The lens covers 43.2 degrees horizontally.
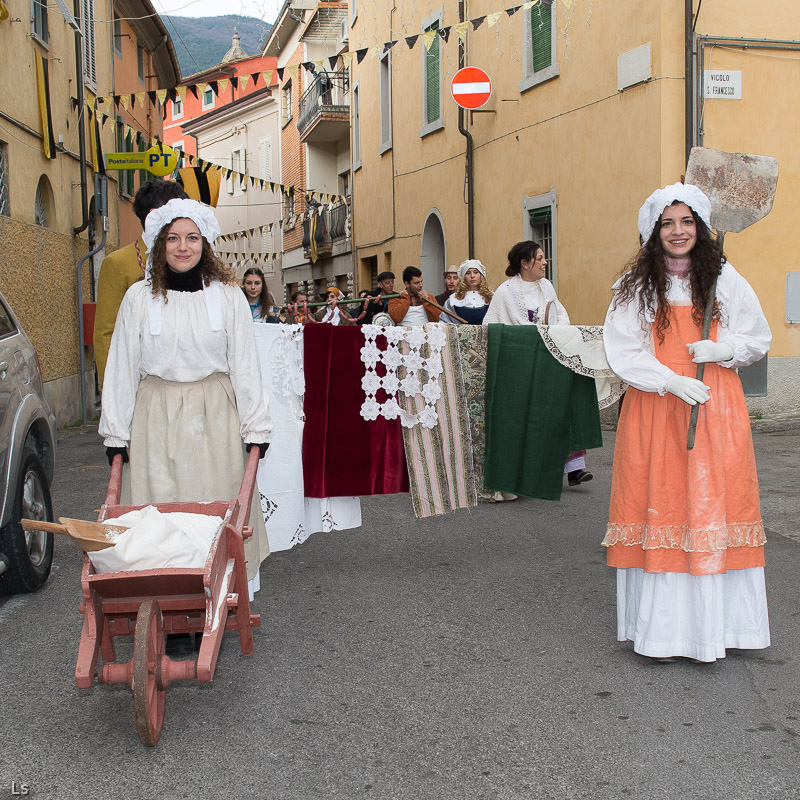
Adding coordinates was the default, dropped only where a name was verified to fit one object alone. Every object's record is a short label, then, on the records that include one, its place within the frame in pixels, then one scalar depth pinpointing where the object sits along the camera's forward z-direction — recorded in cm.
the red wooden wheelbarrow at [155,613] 322
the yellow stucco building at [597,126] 1193
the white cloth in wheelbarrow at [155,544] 327
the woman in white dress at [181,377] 416
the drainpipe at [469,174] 1744
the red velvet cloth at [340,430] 568
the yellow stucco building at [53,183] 1267
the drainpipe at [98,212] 1485
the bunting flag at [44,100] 1392
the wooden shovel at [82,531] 316
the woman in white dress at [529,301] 808
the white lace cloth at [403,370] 572
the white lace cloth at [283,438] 559
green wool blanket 590
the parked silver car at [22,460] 512
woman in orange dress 411
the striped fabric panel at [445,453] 576
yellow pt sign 1516
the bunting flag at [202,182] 1920
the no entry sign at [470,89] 1578
